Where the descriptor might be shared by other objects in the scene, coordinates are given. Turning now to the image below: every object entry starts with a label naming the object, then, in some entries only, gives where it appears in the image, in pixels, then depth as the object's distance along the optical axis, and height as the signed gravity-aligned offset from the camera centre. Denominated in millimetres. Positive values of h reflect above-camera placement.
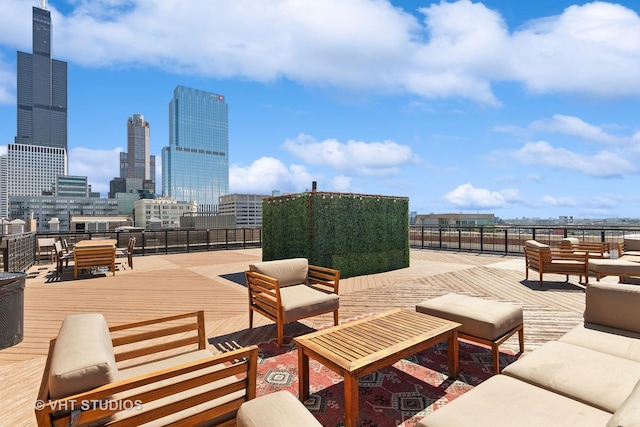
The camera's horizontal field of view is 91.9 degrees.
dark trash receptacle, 3393 -1094
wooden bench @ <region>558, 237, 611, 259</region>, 6746 -826
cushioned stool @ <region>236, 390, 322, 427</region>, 1212 -825
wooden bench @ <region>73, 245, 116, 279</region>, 7000 -1039
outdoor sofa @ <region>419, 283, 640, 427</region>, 1500 -1006
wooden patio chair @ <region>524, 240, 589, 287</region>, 5918 -1006
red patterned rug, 2285 -1491
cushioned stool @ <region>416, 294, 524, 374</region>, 2793 -1013
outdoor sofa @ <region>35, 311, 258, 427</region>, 1326 -854
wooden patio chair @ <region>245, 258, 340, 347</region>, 3512 -1045
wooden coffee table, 2049 -1033
